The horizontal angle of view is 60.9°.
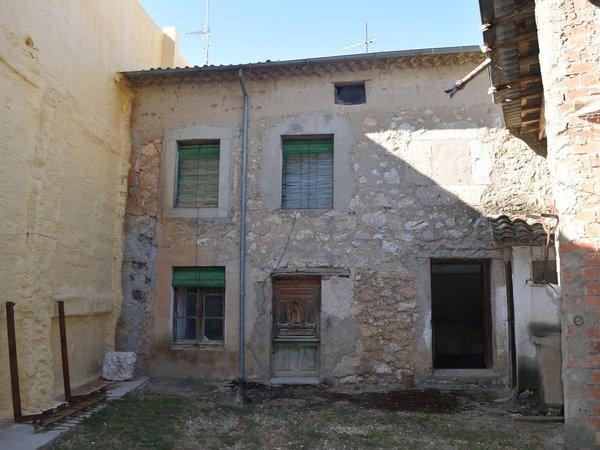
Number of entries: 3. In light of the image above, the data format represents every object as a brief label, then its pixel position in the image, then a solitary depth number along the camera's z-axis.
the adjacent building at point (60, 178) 6.10
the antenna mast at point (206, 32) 12.95
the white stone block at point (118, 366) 8.21
